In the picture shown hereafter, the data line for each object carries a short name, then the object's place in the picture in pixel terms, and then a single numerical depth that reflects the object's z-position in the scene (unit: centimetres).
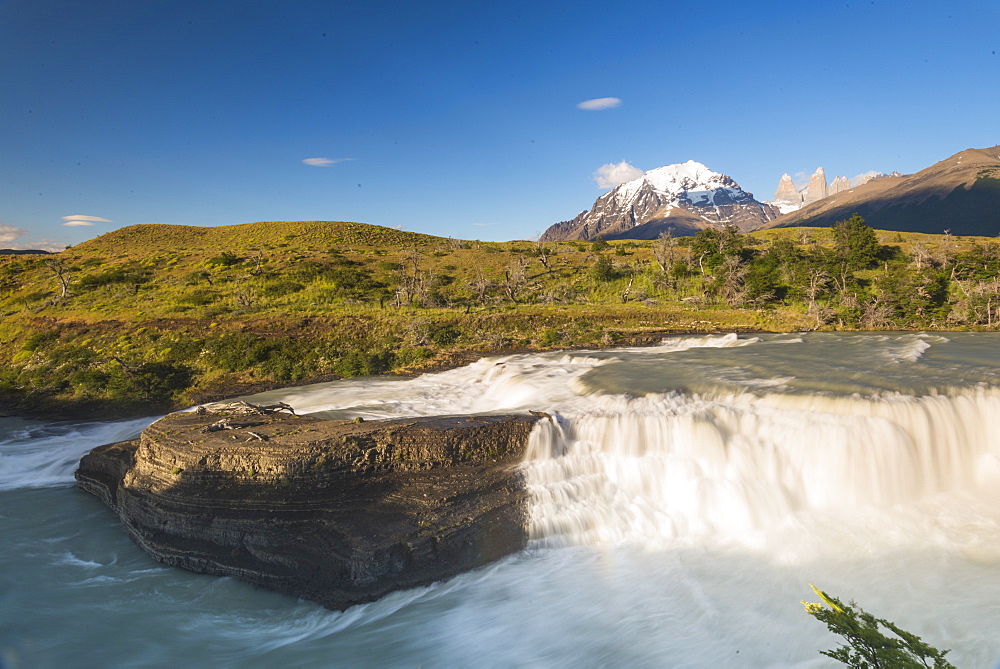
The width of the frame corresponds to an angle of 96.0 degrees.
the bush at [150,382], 1914
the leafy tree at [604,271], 3919
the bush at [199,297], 3280
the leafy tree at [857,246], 3509
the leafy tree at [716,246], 3791
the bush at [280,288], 3525
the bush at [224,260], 4425
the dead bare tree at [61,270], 3669
